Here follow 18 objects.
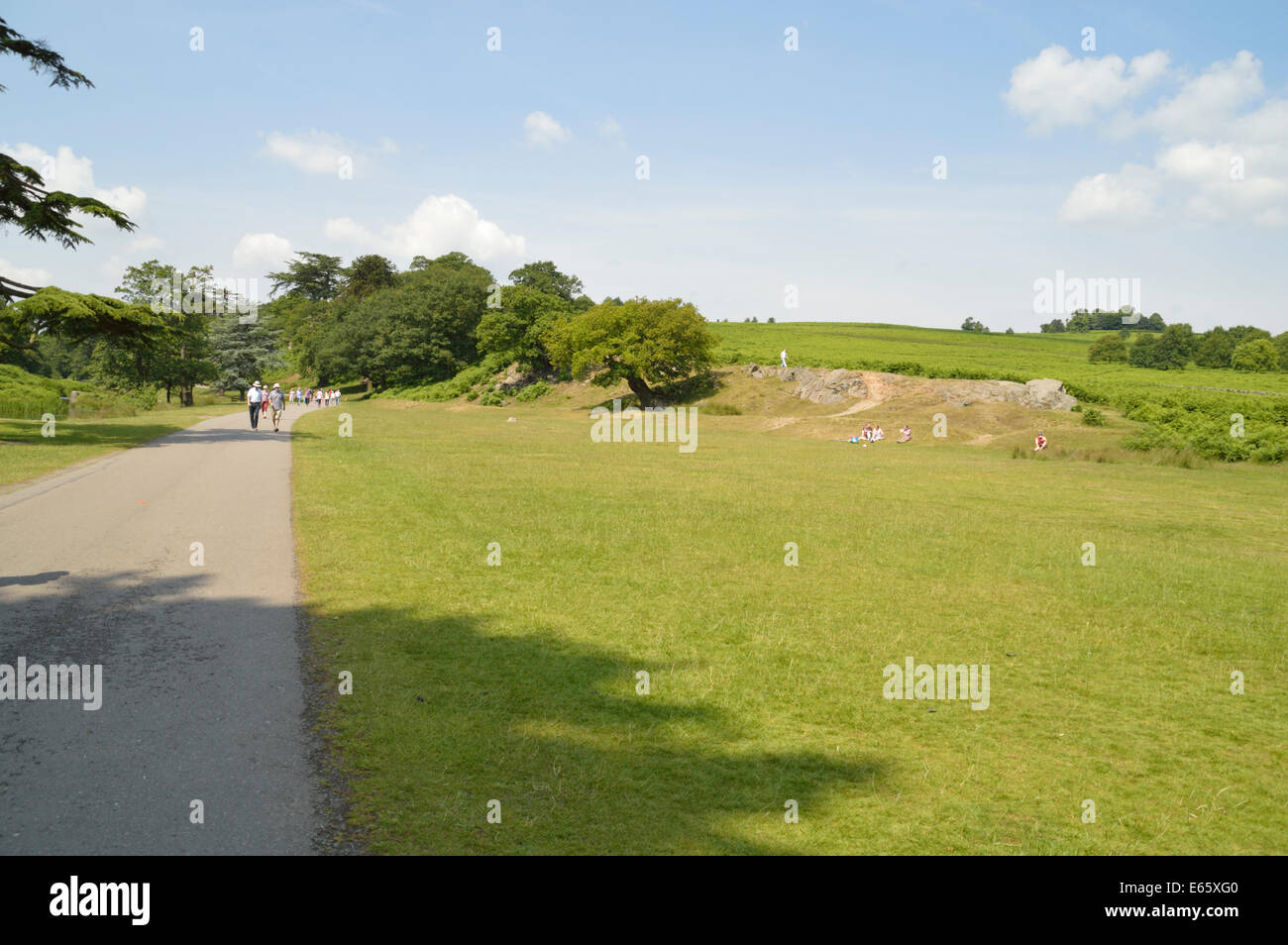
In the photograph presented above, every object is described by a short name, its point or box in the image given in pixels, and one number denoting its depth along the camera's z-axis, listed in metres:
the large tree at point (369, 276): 116.62
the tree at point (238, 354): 84.94
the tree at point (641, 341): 60.66
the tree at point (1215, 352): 91.31
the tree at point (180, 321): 66.06
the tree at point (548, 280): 106.12
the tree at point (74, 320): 24.38
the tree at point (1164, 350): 88.88
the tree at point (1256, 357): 87.31
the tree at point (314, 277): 137.25
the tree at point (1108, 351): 95.31
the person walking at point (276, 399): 36.28
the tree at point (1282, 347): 88.32
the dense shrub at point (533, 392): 73.69
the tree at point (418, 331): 83.50
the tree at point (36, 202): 24.36
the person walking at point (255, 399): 34.00
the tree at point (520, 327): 76.56
